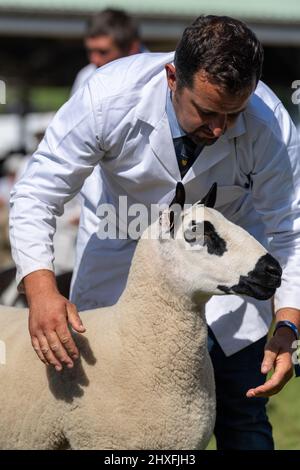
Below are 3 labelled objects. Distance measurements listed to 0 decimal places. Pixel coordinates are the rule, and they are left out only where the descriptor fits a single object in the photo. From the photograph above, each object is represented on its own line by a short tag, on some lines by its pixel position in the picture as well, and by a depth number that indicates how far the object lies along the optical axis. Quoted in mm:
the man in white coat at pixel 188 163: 5820
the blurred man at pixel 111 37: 13477
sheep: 6059
